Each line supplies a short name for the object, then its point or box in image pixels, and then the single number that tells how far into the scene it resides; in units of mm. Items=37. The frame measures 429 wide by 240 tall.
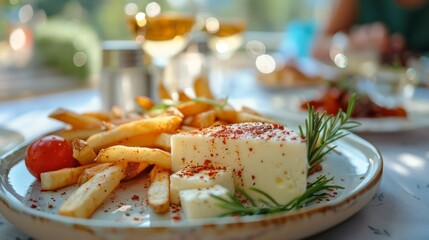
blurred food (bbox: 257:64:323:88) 754
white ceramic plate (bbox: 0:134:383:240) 313
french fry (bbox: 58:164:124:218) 350
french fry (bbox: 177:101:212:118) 469
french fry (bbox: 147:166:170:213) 357
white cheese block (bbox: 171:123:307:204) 371
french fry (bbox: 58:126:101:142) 463
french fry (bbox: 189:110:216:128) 450
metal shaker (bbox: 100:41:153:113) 629
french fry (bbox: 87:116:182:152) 433
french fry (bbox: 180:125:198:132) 450
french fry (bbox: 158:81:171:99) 546
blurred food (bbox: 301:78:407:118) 571
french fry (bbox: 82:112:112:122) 496
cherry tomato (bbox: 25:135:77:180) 414
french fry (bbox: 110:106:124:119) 503
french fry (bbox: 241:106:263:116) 473
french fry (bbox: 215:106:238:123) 466
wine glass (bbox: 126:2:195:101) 671
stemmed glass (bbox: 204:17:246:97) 802
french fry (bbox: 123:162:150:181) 407
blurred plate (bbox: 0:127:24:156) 508
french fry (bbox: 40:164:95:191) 392
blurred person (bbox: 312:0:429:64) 989
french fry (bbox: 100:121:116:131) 456
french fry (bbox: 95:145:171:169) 400
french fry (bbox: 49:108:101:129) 466
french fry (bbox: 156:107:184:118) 461
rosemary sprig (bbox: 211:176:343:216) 346
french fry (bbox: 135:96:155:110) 512
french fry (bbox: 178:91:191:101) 512
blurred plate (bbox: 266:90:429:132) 535
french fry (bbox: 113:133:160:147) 439
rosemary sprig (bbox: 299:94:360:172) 400
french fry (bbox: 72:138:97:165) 412
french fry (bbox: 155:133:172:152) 430
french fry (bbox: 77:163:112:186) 395
